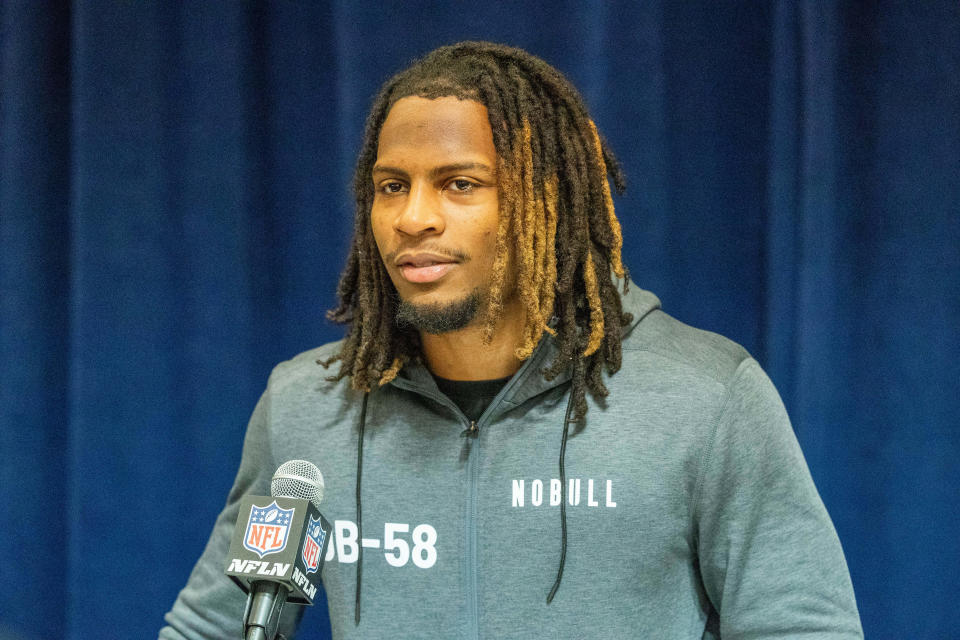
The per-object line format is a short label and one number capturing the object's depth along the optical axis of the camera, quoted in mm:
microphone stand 4126
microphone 4143
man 4345
